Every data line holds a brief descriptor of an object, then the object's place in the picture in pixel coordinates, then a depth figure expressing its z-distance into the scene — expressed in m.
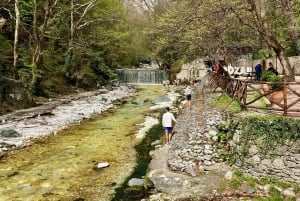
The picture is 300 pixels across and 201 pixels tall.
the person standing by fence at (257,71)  24.23
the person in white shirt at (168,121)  16.84
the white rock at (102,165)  14.64
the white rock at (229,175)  12.14
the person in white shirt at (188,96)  23.70
